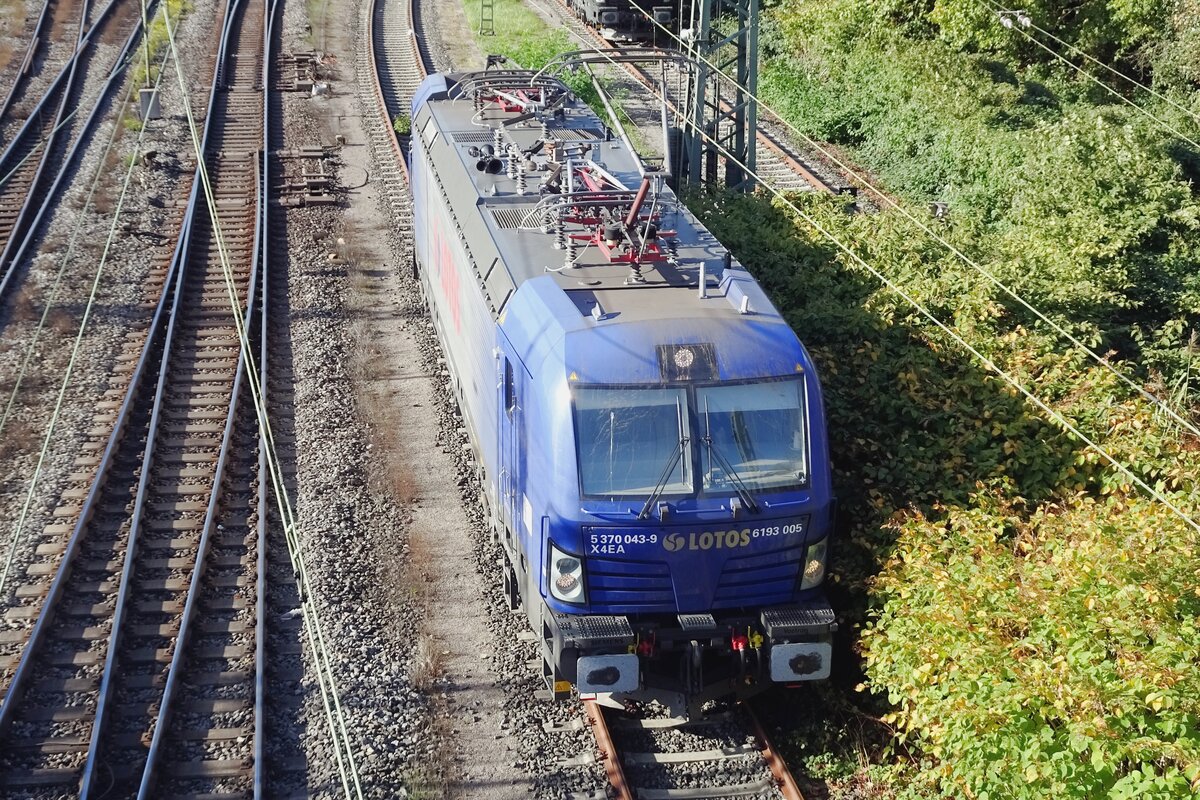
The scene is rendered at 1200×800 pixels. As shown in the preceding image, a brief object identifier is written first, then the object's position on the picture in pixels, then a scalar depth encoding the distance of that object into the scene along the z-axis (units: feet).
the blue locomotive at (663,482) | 28.58
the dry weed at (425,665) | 33.53
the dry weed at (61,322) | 54.49
